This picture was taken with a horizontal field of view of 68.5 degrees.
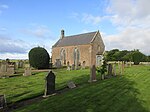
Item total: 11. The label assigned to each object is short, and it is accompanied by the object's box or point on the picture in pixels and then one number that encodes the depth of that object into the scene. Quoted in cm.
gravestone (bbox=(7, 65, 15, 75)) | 1343
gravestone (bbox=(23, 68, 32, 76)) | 1323
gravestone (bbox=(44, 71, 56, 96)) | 719
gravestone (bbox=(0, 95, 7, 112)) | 549
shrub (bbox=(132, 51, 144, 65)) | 2777
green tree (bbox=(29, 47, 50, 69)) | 1991
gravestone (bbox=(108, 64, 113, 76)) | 1218
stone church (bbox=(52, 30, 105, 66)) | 2737
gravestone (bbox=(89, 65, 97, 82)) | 1005
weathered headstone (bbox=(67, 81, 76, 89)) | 840
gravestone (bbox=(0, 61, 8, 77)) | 1277
